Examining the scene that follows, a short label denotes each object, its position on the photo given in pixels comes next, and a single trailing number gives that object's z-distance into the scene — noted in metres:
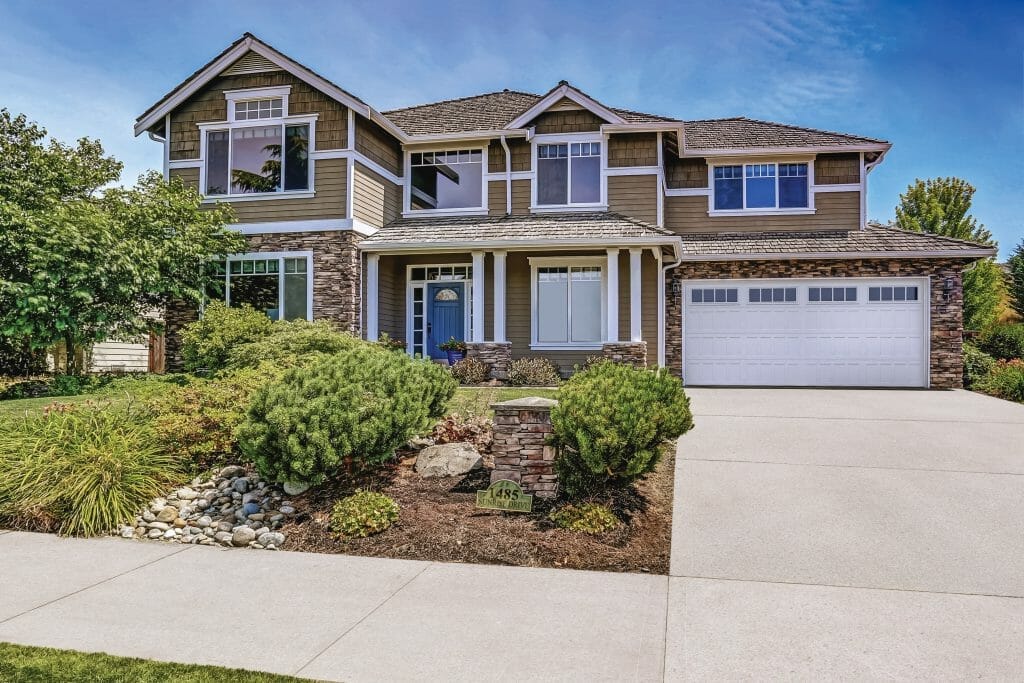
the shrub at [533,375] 14.71
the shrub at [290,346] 12.08
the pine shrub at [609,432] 5.88
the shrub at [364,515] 5.98
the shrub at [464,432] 8.22
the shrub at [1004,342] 17.23
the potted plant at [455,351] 15.87
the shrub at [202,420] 7.46
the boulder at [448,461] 7.19
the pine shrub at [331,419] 6.20
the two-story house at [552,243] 15.18
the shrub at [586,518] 5.82
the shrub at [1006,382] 13.66
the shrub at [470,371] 14.73
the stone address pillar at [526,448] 6.44
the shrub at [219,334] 13.73
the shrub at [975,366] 15.86
